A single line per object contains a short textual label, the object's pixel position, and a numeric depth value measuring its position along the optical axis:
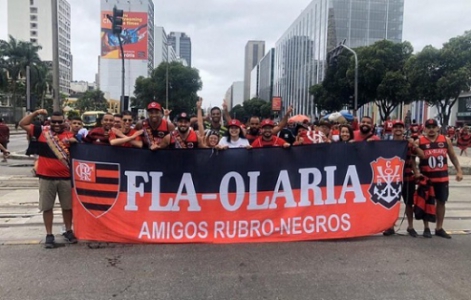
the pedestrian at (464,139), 20.80
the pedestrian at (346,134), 6.46
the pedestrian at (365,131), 6.34
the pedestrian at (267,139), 6.11
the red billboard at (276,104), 71.97
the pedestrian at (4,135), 15.80
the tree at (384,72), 35.88
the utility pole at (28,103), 17.78
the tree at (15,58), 60.50
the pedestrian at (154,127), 5.83
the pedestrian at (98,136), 6.11
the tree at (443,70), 31.64
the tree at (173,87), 56.00
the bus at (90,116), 37.34
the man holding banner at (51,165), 5.49
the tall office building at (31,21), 127.88
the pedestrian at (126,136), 5.56
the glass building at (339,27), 83.38
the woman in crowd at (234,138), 6.13
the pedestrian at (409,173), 6.07
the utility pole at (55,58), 16.09
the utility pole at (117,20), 15.84
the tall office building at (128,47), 91.88
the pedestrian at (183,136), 5.96
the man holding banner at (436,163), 6.00
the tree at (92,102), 88.06
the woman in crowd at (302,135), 8.15
